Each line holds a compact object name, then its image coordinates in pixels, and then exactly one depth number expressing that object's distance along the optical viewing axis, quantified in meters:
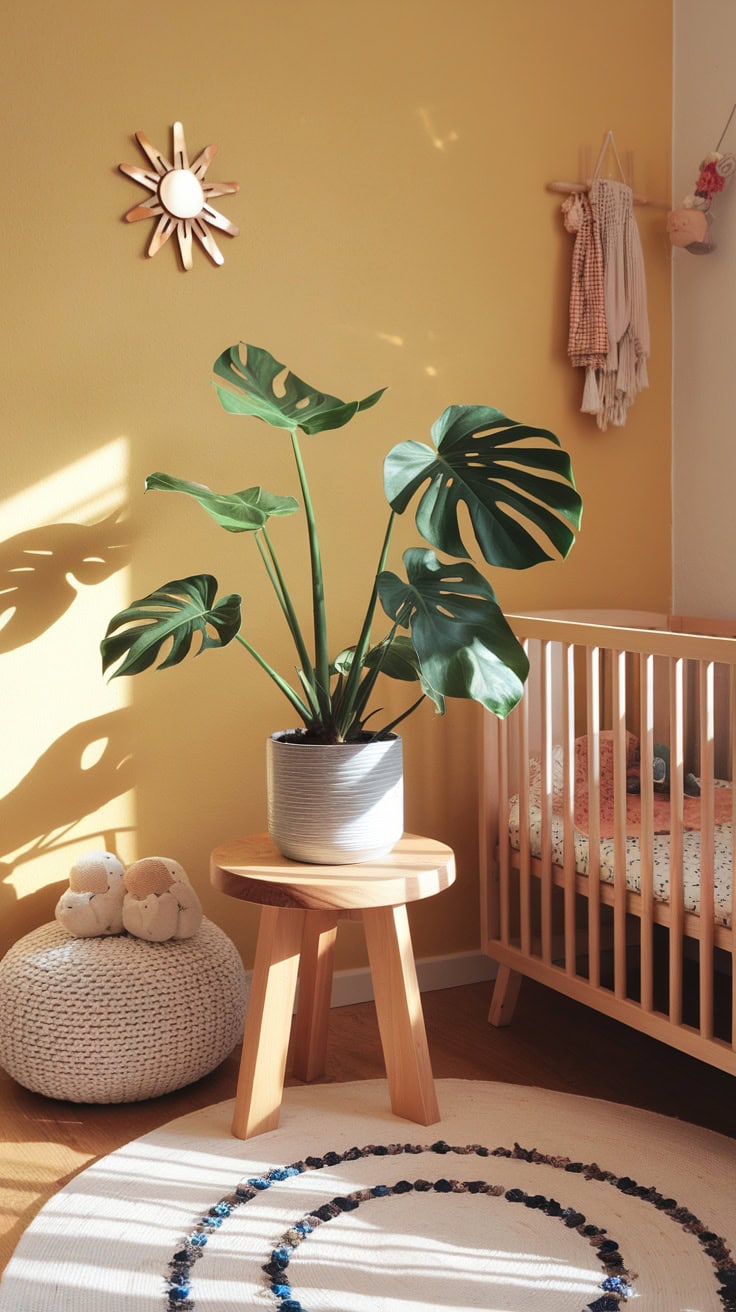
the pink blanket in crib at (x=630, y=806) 2.26
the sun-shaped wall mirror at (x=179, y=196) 2.26
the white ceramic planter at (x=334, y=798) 1.89
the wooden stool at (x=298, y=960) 1.86
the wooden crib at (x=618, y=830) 1.91
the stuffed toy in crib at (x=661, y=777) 2.37
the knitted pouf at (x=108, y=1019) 2.00
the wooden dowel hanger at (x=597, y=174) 2.67
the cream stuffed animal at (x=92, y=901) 2.13
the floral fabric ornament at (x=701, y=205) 2.56
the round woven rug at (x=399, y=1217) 1.51
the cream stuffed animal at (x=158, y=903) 2.12
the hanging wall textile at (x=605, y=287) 2.65
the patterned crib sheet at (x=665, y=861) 1.92
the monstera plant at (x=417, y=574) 1.70
